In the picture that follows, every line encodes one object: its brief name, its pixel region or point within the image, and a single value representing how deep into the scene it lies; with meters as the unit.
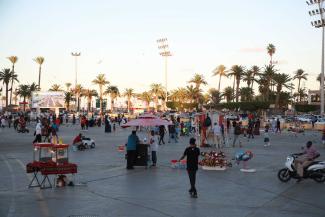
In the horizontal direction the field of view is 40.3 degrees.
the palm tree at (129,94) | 174.50
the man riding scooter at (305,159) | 13.68
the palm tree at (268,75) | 99.62
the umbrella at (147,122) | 19.03
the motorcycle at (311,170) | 13.77
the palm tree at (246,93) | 130.38
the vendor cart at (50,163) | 12.23
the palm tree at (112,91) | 152.00
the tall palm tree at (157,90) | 156.02
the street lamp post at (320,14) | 64.56
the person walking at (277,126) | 46.57
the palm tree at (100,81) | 125.09
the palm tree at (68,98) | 139.09
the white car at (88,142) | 26.03
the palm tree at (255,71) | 113.80
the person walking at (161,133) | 30.61
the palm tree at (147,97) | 161.62
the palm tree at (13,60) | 122.66
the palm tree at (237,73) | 113.81
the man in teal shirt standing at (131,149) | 17.03
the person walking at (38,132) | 27.86
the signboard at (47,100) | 79.44
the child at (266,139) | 28.50
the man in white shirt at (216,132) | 26.22
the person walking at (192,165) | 11.34
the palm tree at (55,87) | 155.38
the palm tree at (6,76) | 115.19
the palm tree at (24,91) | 130.38
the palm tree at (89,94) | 149.62
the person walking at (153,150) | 17.86
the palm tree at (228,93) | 139.30
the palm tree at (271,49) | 121.12
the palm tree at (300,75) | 150.25
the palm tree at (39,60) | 125.75
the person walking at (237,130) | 28.58
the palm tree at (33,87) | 131.38
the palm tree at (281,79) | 100.81
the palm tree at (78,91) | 152.88
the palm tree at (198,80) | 129.50
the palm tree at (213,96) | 143.14
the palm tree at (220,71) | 129.38
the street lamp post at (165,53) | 85.31
